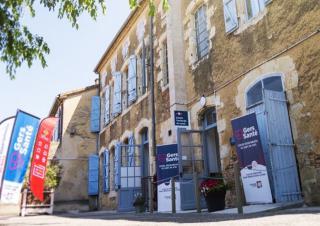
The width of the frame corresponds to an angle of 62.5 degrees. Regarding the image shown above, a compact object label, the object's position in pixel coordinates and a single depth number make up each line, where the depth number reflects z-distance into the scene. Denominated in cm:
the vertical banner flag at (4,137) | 920
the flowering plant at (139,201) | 767
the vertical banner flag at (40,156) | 1112
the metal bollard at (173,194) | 602
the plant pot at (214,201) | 560
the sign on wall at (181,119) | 742
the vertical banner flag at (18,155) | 910
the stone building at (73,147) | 1319
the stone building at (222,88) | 503
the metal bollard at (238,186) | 443
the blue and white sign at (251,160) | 519
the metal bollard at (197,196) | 544
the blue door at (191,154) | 703
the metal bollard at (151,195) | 674
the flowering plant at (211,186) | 565
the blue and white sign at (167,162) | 729
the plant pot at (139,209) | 768
